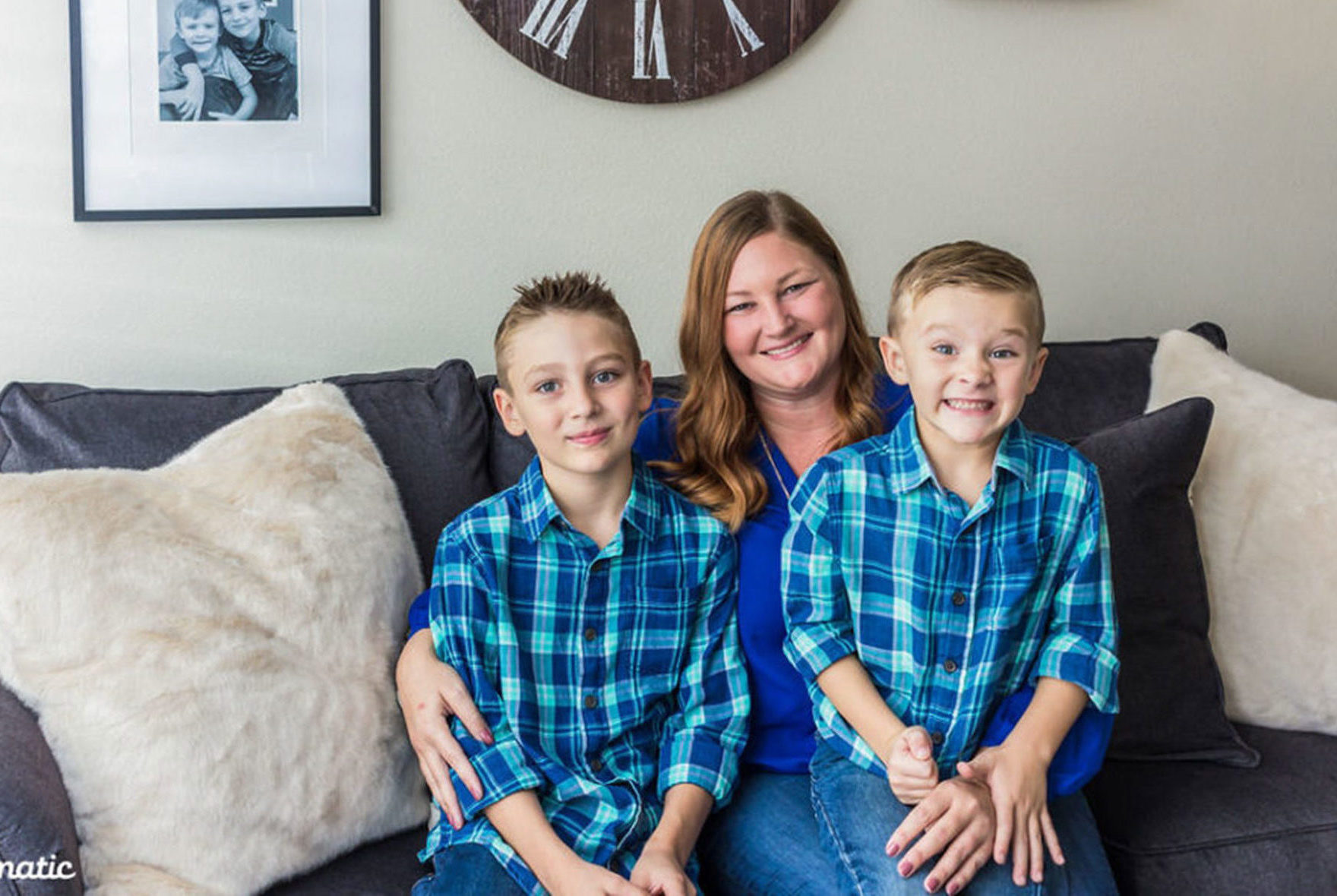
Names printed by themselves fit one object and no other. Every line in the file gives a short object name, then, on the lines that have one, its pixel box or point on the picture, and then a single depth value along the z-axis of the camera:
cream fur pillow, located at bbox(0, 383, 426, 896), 1.53
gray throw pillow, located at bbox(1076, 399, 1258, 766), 1.96
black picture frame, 2.12
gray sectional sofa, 1.76
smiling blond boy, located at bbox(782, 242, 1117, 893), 1.57
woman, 1.72
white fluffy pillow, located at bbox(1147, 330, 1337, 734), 2.02
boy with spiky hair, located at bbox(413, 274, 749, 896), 1.61
